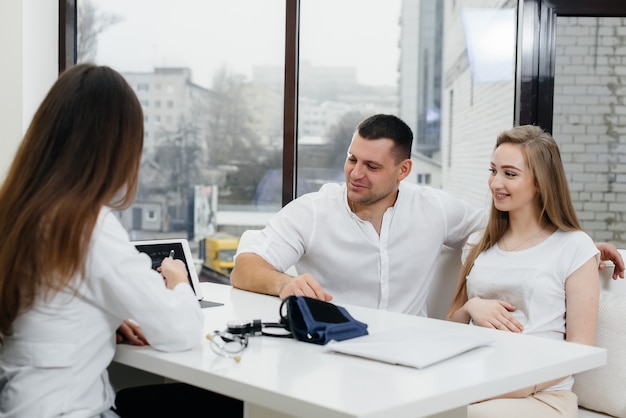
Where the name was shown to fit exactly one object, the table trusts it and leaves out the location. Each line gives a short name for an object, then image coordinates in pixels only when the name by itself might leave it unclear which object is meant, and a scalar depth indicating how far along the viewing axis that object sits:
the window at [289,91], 3.75
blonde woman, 2.13
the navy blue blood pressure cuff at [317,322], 1.74
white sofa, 2.19
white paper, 1.55
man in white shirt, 2.70
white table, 1.32
